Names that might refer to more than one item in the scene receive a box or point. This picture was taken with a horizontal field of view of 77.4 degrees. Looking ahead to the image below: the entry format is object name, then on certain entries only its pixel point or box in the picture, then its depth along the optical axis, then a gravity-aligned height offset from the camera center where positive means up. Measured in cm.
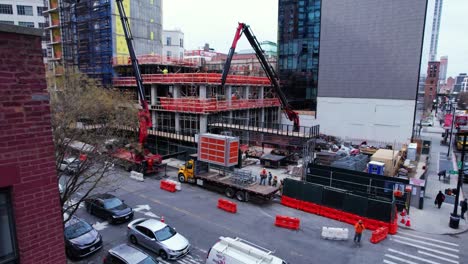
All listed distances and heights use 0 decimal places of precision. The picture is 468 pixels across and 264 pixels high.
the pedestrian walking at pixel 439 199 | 2069 -778
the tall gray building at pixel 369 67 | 3834 +279
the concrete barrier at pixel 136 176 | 2621 -830
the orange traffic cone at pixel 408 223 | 1824 -833
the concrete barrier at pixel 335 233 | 1631 -811
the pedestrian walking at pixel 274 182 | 2424 -791
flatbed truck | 2127 -753
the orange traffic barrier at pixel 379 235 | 1612 -815
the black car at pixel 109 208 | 1725 -754
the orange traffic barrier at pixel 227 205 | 1967 -813
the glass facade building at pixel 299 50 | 4769 +608
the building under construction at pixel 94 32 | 4297 +778
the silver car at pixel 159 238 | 1380 -753
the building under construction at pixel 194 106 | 3400 -277
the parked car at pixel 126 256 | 1160 -693
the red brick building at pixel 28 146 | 416 -96
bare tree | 1517 -271
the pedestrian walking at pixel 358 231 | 1555 -759
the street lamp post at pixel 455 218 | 1745 -786
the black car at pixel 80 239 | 1345 -735
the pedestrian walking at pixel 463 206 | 1906 -759
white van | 1148 -676
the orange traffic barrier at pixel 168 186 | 2355 -821
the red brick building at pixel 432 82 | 10581 +240
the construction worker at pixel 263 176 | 2459 -755
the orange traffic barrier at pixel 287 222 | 1752 -812
